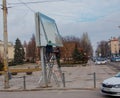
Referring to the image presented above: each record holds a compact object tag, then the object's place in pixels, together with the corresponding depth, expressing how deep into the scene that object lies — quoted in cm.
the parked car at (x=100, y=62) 4052
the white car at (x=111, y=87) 694
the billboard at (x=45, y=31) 1038
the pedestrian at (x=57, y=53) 1132
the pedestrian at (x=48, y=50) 1078
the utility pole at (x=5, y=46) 1055
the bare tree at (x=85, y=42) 6159
